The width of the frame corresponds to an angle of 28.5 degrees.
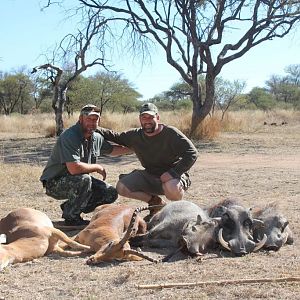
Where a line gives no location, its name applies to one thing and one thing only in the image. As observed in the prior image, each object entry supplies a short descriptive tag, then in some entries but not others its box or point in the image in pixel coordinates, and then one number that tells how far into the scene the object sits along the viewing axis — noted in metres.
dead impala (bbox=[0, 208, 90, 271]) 5.40
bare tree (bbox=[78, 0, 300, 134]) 21.67
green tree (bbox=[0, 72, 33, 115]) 52.38
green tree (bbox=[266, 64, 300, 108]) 61.35
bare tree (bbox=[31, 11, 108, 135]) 23.99
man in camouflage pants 6.88
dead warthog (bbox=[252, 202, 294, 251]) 5.81
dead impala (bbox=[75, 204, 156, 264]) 5.27
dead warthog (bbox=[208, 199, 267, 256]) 5.56
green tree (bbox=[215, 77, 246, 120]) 34.16
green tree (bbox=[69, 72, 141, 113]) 39.09
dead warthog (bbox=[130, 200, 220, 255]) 5.56
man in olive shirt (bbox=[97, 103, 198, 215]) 7.16
